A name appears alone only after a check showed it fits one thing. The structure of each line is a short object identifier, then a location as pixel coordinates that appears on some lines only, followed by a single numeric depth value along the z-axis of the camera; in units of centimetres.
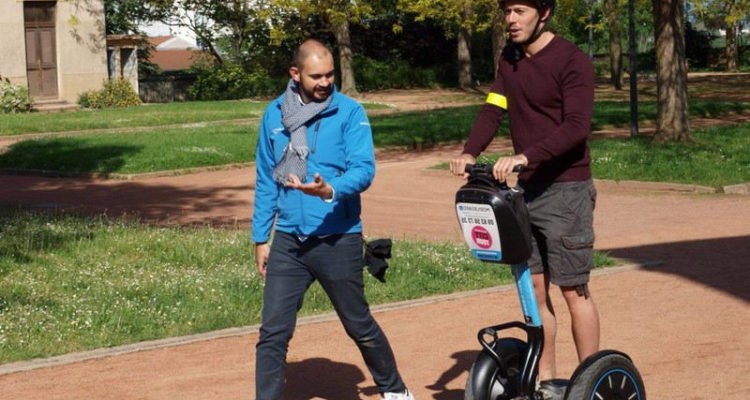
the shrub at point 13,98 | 3753
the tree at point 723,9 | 2283
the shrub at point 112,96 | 4119
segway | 498
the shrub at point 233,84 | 4603
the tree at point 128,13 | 4956
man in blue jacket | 566
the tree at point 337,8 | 3469
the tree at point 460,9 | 2720
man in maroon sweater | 531
